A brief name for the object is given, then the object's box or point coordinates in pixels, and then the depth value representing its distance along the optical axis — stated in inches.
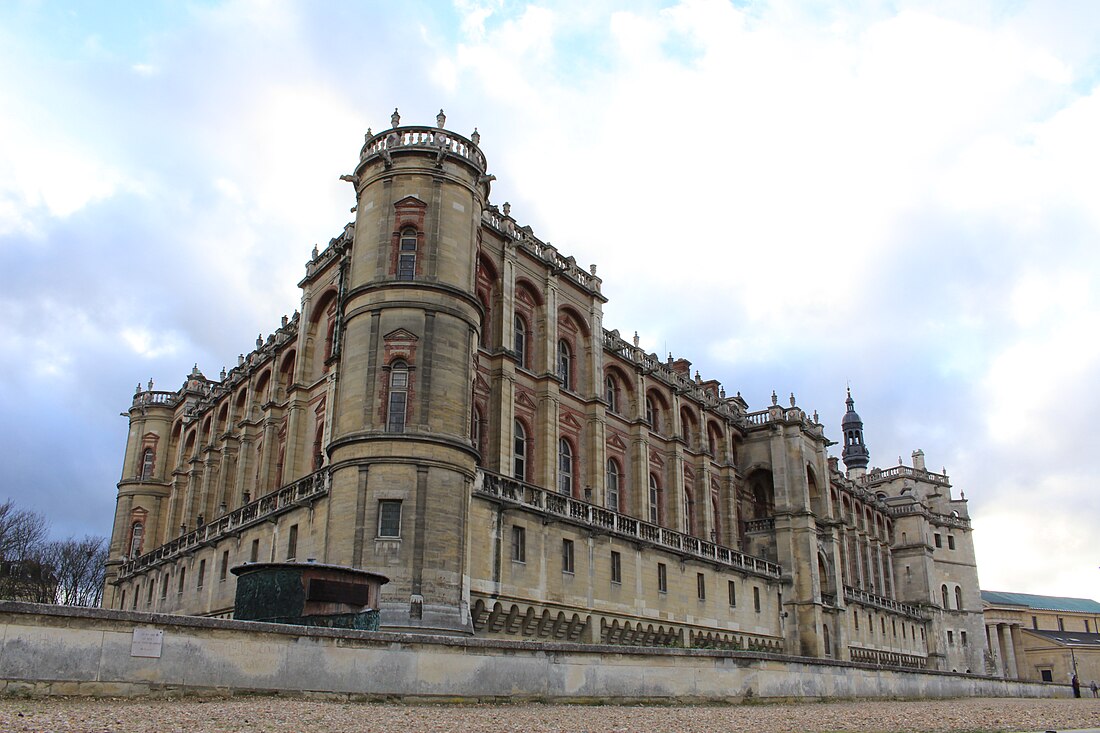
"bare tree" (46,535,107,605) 2910.9
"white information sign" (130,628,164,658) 603.2
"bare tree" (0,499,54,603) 2486.5
